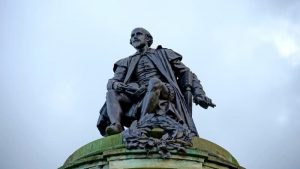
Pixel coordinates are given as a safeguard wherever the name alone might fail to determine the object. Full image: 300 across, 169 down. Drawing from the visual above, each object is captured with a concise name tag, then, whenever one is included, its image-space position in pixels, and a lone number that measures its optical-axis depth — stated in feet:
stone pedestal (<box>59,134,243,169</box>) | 42.42
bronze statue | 49.93
